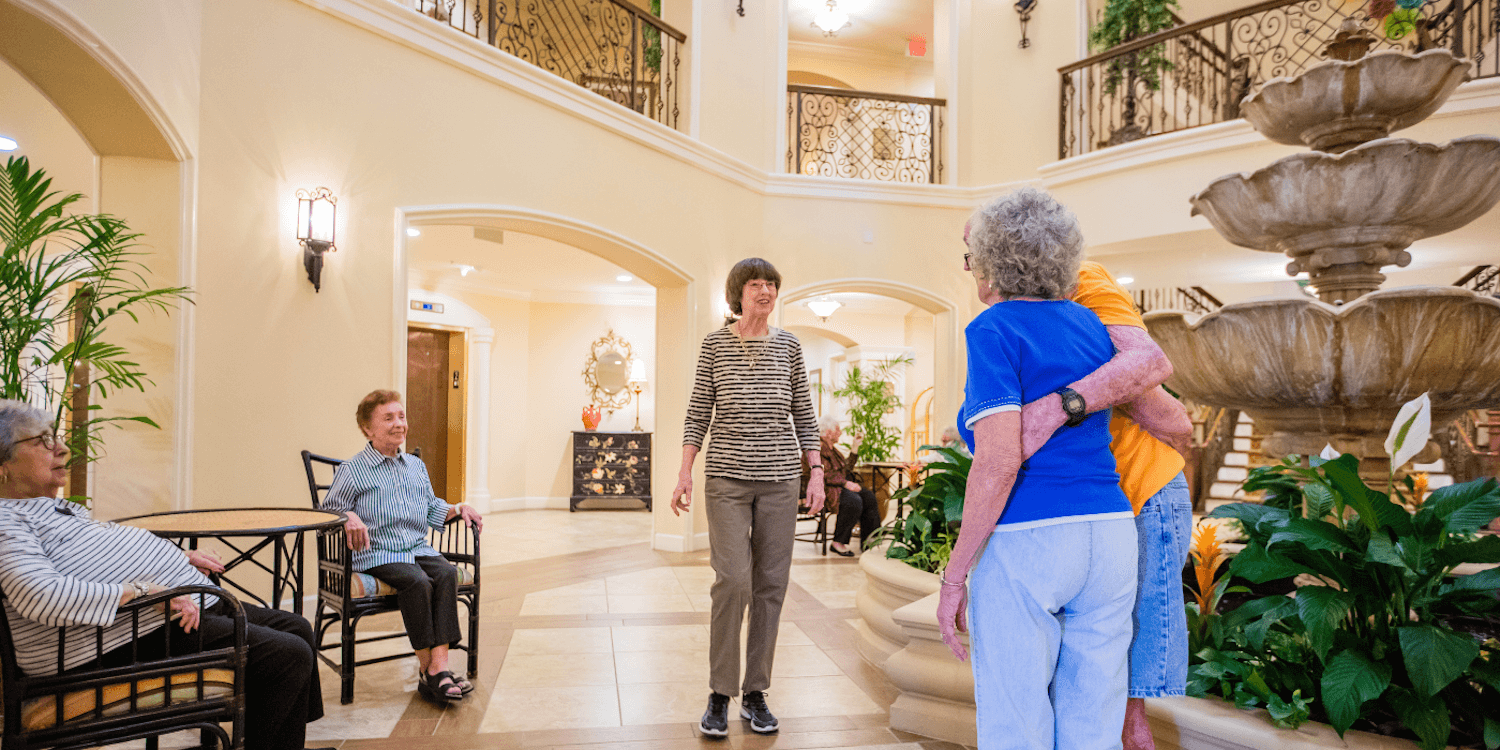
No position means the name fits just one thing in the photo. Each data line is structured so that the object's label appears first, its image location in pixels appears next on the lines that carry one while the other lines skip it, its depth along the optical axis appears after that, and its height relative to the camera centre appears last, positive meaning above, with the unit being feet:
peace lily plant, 6.14 -1.75
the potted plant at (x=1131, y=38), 24.04 +10.62
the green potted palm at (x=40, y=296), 8.92 +0.98
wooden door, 30.99 -0.64
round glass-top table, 8.15 -1.45
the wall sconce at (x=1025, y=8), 26.59 +12.19
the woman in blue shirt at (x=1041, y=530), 4.49 -0.75
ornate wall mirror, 34.91 +0.72
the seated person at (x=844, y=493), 21.62 -2.74
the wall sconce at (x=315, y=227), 14.01 +2.65
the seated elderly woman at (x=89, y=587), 5.83 -1.51
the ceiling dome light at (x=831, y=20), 30.96 +13.78
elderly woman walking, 8.64 -1.00
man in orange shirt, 5.17 -0.65
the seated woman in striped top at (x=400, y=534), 9.81 -1.77
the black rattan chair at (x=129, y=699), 5.76 -2.30
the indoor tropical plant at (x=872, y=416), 27.04 -0.83
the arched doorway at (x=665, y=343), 20.51 +1.27
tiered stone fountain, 8.82 +1.69
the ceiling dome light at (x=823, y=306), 32.07 +3.21
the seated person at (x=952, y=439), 15.43 -0.96
